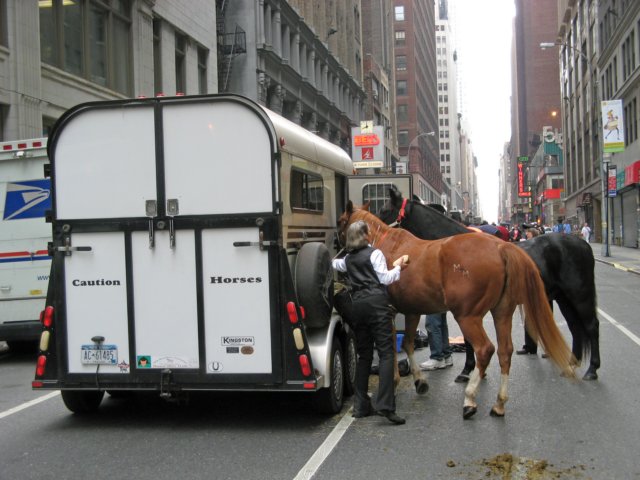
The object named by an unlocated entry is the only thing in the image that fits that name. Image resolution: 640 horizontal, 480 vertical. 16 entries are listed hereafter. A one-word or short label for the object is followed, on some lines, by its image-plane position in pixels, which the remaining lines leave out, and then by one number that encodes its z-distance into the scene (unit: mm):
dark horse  7762
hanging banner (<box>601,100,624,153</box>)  31406
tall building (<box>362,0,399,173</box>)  63344
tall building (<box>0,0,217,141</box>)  16422
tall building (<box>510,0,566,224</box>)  124438
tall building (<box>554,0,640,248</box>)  37594
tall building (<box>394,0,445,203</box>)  99500
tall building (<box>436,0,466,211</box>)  189625
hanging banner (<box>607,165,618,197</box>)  34281
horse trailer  5824
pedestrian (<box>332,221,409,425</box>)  6008
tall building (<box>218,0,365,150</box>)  30891
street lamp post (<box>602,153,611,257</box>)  32312
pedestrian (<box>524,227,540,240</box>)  11766
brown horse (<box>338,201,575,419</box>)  6145
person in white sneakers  8422
